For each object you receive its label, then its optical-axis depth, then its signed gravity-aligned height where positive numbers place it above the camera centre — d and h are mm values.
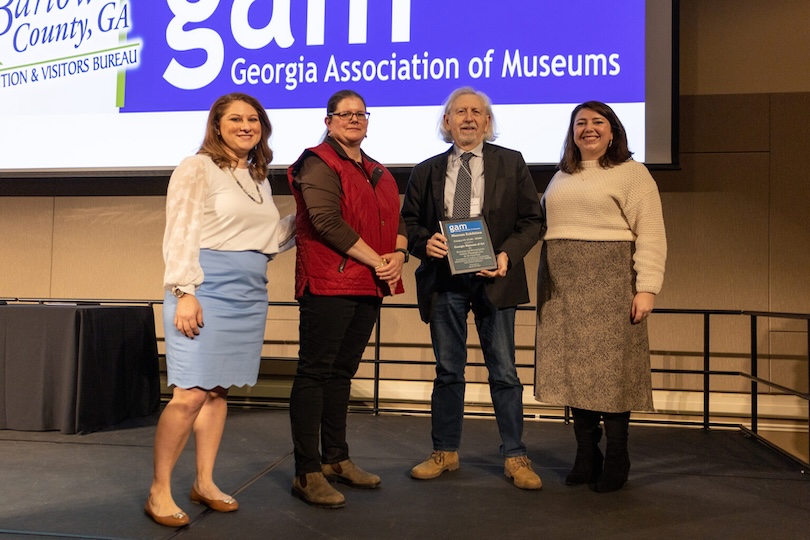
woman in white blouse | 2072 +8
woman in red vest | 2326 +86
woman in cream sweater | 2549 +24
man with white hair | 2650 +65
